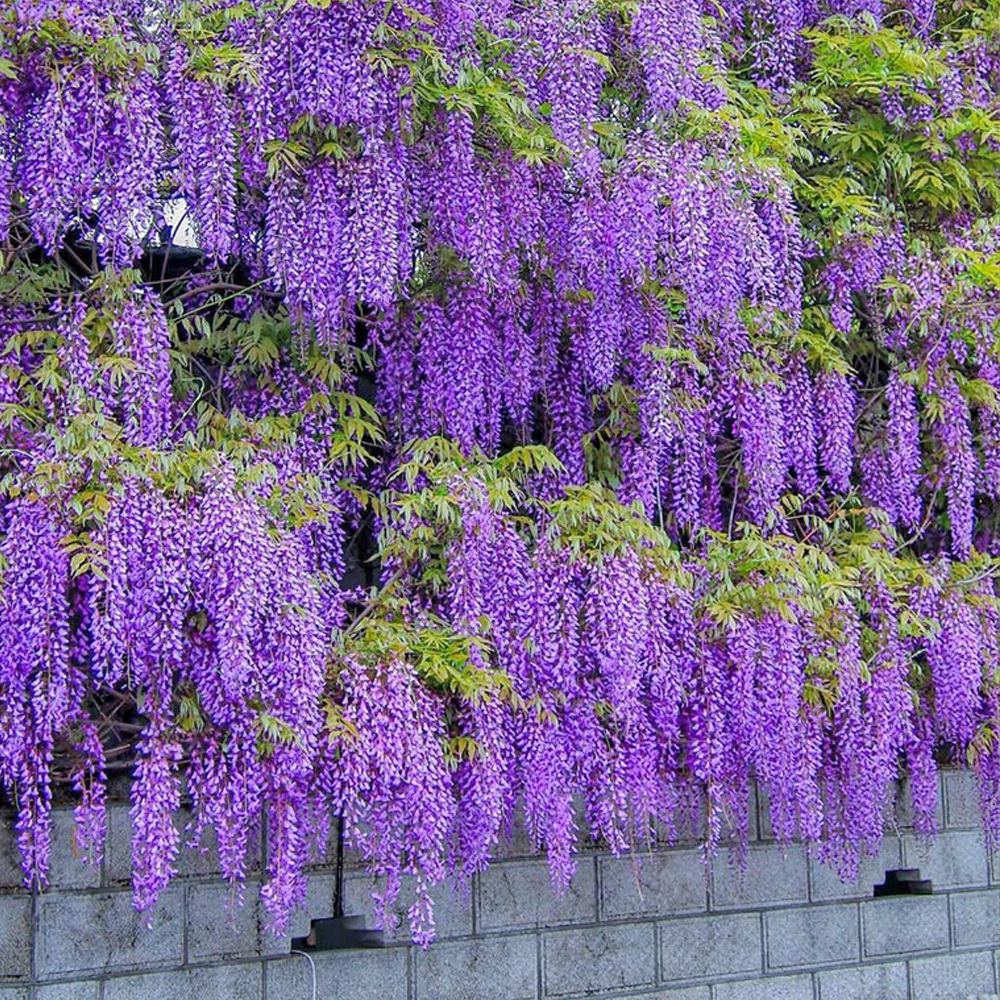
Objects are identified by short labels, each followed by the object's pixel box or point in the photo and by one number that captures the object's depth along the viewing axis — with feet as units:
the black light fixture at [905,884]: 21.42
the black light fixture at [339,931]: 16.71
